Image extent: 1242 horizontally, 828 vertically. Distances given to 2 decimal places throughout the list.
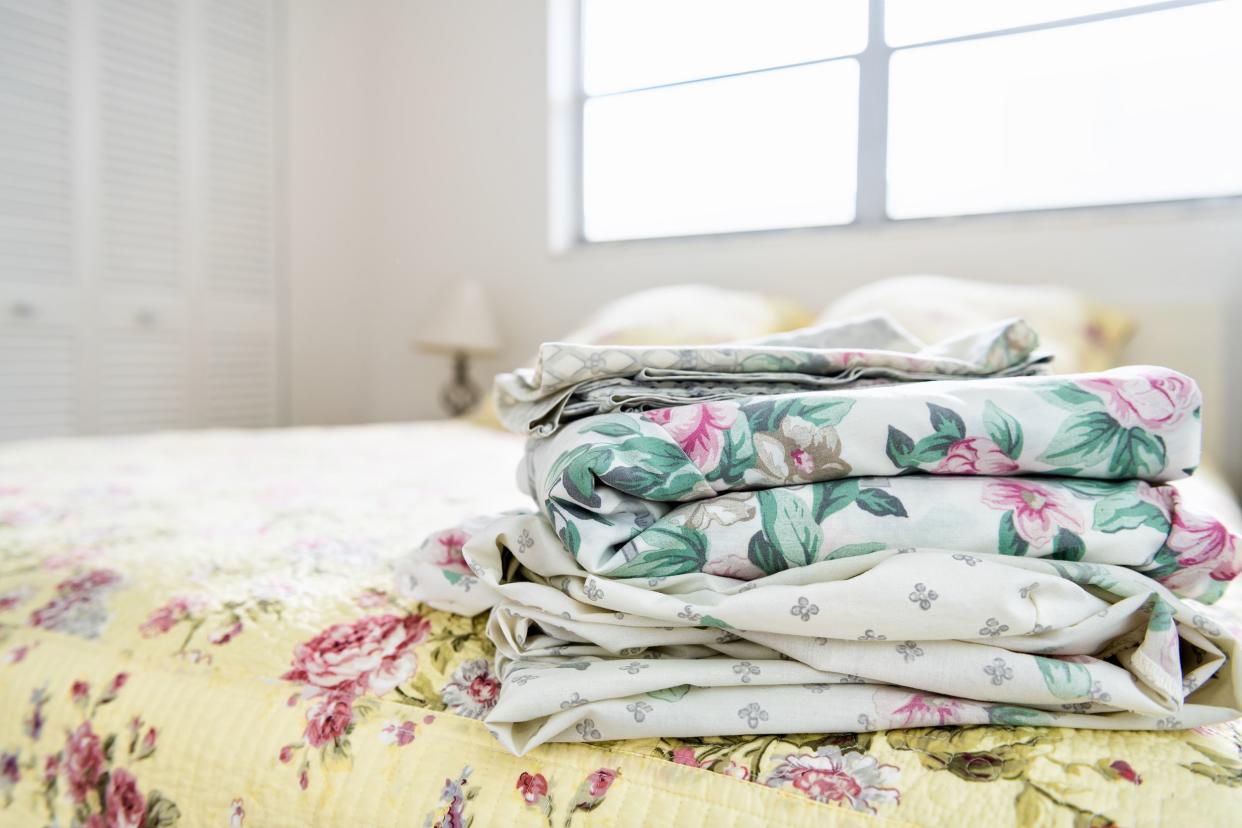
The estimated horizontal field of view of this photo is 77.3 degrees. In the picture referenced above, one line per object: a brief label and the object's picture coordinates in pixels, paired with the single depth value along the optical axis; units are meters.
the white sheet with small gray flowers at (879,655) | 0.42
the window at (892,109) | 1.85
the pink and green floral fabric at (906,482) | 0.46
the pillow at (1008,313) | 1.54
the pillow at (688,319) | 1.80
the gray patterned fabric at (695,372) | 0.54
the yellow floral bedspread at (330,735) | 0.40
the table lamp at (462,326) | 2.48
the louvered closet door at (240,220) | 2.55
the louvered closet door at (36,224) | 2.10
